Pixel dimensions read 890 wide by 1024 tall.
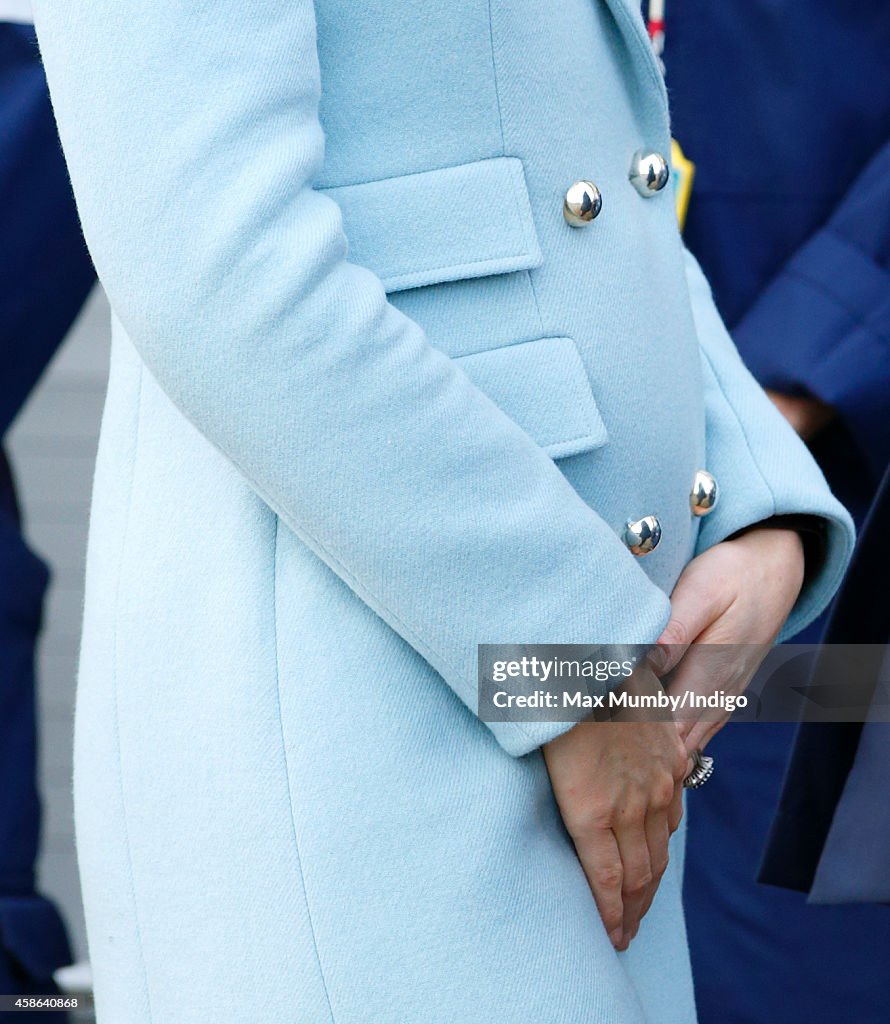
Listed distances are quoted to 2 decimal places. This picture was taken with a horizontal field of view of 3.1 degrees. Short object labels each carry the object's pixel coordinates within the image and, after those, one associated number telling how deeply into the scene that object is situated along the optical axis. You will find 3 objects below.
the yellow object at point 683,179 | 10.20
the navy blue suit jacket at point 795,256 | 10.04
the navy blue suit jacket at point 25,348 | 9.78
